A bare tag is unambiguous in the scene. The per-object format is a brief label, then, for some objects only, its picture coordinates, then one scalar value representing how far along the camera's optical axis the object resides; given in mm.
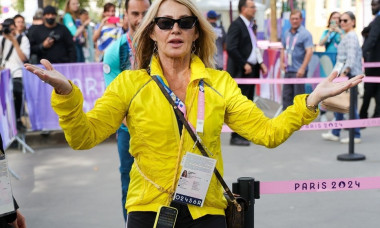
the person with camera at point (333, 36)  13570
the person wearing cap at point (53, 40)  11875
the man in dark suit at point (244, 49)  10531
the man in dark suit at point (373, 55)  11773
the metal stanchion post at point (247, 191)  3902
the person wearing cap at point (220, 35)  14352
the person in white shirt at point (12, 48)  11758
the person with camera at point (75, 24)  14164
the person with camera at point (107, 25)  12215
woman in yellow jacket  3211
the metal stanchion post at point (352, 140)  9062
